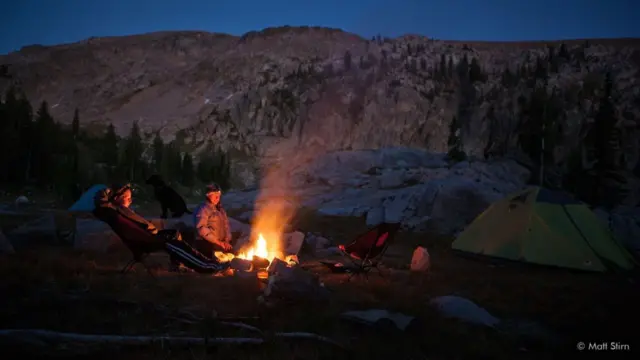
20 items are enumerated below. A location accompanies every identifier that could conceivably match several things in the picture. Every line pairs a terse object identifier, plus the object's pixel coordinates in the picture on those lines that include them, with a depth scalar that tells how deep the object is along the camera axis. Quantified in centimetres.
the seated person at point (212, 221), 782
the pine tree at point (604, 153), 2441
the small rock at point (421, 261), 866
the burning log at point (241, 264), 746
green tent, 919
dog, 1148
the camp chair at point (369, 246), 782
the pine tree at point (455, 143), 3384
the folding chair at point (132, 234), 673
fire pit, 747
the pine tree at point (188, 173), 4081
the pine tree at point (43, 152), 2972
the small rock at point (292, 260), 835
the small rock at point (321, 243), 1123
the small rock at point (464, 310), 515
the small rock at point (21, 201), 2086
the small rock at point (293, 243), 996
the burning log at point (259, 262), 789
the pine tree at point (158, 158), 4213
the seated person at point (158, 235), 682
